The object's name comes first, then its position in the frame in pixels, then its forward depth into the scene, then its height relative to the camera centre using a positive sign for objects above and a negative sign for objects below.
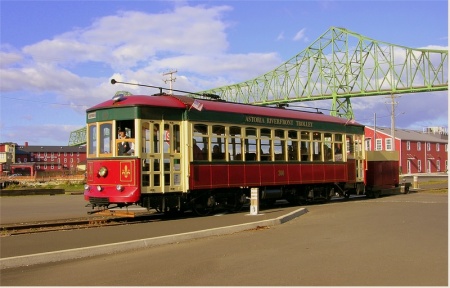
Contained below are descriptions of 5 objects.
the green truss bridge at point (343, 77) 67.69 +13.60
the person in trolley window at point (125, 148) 14.88 +0.61
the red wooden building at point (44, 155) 141.75 +4.49
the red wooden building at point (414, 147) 74.75 +2.73
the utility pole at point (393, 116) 62.19 +6.20
